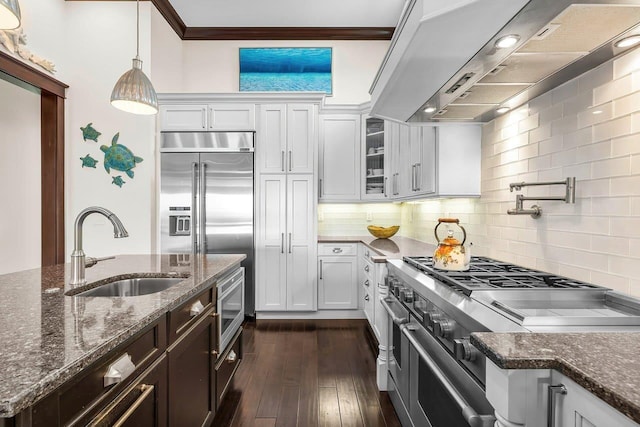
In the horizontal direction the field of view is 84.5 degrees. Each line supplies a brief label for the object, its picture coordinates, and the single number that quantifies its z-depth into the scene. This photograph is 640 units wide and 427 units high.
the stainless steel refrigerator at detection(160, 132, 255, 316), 3.81
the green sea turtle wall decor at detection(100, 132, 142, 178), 3.79
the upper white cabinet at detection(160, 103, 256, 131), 3.90
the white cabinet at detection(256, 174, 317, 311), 3.91
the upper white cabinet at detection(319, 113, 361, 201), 4.20
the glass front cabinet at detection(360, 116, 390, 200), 4.15
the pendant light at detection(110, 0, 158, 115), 2.10
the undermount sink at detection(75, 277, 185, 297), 1.78
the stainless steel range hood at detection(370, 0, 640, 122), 1.02
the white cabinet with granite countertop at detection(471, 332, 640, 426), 0.62
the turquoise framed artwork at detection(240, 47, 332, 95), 4.52
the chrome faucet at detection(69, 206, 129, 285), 1.56
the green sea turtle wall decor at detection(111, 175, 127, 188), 3.79
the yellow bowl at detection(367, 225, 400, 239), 3.95
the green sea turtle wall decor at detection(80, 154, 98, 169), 3.78
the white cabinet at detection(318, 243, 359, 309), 3.97
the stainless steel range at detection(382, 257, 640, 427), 1.04
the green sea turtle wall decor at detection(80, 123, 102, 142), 3.78
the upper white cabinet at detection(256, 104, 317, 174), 3.92
